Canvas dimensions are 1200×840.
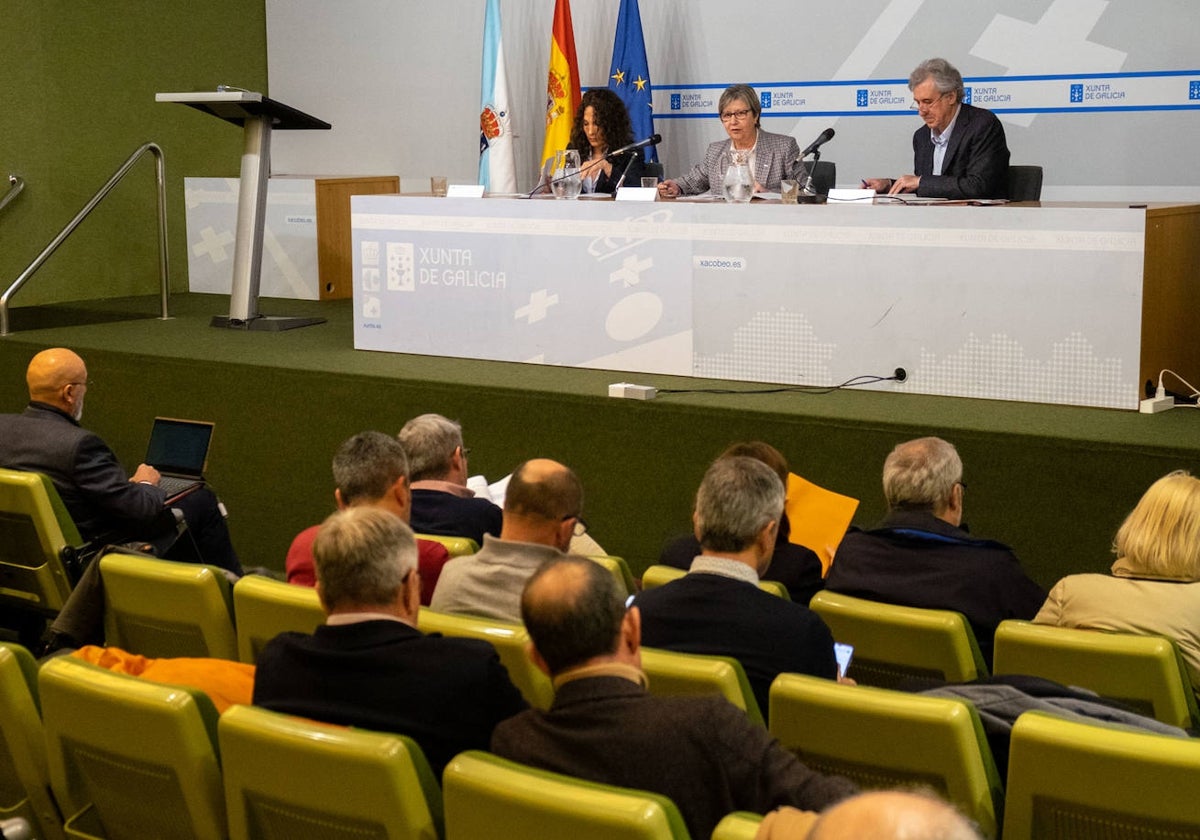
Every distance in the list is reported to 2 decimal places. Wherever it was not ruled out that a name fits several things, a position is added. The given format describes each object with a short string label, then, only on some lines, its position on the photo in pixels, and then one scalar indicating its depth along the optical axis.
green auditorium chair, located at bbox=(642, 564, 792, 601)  2.84
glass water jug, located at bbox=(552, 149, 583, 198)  5.40
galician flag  8.00
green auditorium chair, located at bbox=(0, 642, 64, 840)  2.52
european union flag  7.82
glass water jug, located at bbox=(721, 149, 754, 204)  5.10
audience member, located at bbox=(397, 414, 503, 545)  3.55
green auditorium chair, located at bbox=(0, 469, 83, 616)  3.85
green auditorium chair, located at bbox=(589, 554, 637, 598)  3.07
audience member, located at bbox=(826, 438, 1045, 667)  2.89
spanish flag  8.04
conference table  4.47
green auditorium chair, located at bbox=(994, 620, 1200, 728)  2.43
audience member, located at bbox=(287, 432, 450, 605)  3.23
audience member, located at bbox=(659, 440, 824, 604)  3.21
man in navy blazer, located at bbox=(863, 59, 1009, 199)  5.24
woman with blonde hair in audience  2.68
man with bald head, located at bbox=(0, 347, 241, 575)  4.18
